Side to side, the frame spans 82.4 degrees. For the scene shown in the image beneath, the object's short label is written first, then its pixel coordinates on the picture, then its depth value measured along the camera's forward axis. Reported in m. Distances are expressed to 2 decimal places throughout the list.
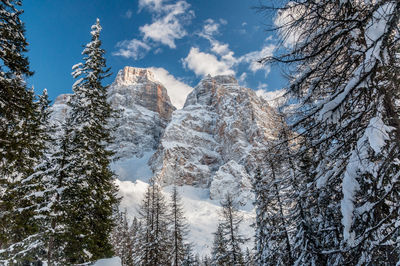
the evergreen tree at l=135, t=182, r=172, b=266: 21.77
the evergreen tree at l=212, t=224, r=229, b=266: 21.27
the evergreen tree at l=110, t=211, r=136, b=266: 32.54
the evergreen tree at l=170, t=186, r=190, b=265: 22.23
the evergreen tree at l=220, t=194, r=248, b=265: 19.19
